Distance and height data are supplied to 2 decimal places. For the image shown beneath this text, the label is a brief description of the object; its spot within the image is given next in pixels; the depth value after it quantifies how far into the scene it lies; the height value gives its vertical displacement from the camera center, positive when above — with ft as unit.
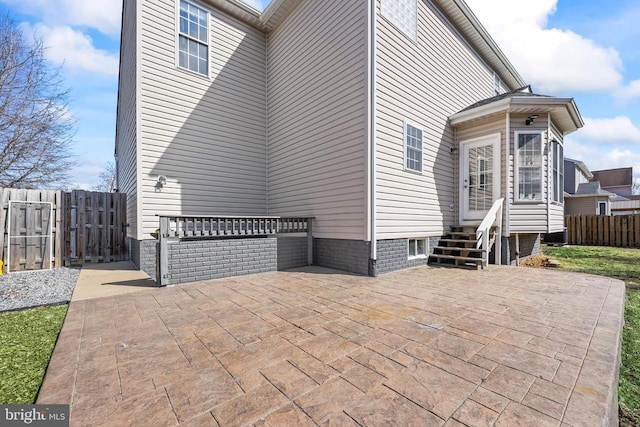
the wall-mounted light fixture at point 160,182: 21.06 +2.50
